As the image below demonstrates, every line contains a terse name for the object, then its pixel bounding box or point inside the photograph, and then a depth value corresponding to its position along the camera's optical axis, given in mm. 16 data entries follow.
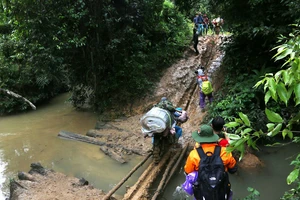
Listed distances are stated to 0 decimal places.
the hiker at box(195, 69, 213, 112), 9469
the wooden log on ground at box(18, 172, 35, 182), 6578
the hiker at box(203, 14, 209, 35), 19788
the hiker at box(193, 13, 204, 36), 16016
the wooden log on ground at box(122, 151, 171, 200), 5695
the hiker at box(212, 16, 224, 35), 19241
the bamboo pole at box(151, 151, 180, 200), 5533
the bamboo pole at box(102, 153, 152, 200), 5271
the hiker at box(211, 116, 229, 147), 4520
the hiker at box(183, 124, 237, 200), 3326
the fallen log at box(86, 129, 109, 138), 9867
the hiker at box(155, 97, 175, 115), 6877
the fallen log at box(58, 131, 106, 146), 9423
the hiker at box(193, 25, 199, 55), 14445
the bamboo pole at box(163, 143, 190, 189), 6402
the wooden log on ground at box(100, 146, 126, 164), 8075
